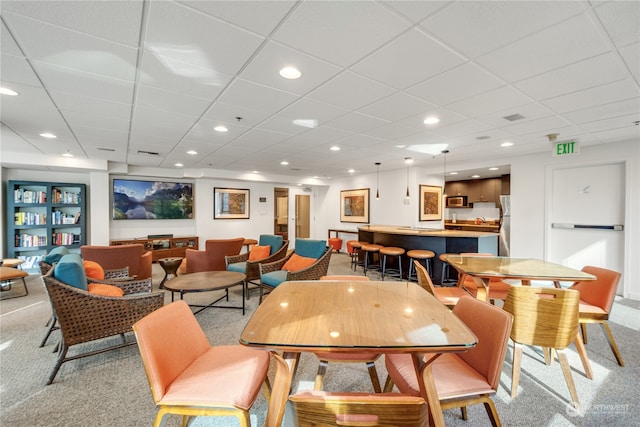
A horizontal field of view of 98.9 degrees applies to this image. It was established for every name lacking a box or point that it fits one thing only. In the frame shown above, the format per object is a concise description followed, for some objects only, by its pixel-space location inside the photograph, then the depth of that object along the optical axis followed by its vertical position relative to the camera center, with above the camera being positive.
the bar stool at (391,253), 5.15 -0.94
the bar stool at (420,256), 4.77 -0.78
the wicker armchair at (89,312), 2.19 -0.88
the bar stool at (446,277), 4.99 -1.21
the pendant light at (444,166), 5.11 +1.10
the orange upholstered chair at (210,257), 4.55 -0.79
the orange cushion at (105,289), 2.99 -0.90
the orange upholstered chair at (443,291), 2.36 -0.80
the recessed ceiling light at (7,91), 2.42 +1.06
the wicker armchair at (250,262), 4.16 -0.84
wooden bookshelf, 5.57 -0.18
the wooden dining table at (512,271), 2.40 -0.55
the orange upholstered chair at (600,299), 2.29 -0.77
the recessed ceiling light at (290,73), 2.08 +1.08
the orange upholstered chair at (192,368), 1.24 -0.85
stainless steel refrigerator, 6.09 -0.44
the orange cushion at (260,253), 4.95 -0.77
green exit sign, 4.16 +1.00
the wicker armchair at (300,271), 3.52 -0.83
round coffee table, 3.25 -0.91
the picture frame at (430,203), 7.05 +0.24
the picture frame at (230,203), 8.03 +0.23
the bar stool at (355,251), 6.18 -1.00
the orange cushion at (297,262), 4.30 -0.82
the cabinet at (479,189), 7.82 +0.71
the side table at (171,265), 4.28 -0.86
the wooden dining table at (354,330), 1.15 -0.56
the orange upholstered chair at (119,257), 4.02 -0.71
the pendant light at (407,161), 5.74 +1.13
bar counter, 4.89 -0.56
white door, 4.43 -0.07
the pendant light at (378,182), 7.61 +0.85
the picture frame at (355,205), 8.19 +0.19
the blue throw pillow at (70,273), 2.39 -0.56
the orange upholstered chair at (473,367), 1.32 -0.85
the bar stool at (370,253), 5.59 -0.94
